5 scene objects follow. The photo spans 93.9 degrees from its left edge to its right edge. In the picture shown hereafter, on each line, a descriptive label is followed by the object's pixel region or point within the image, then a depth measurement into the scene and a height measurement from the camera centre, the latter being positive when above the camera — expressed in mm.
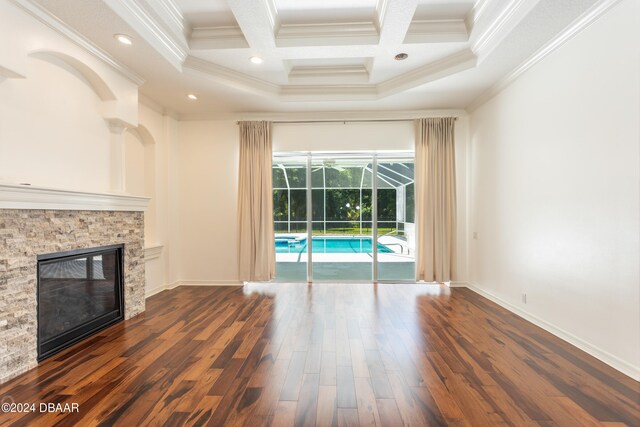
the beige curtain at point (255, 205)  4785 +168
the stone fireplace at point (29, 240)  2146 -206
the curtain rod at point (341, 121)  4895 +1553
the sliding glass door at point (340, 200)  5180 +255
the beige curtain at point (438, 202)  4742 +205
